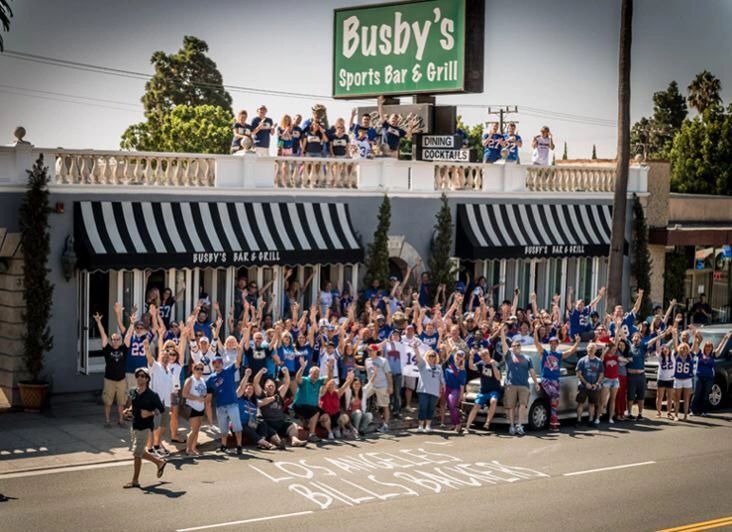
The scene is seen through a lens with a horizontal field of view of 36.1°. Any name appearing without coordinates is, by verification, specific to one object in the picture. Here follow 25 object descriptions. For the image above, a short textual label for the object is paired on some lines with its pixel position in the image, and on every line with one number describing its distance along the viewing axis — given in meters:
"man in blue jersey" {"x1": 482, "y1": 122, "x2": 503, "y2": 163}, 30.25
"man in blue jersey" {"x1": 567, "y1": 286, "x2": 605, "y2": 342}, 25.61
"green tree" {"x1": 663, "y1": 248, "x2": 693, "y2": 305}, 34.88
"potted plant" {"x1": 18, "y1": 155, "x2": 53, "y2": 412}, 21.17
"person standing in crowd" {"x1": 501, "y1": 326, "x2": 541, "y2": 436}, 20.03
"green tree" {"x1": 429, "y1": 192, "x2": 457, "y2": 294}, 27.89
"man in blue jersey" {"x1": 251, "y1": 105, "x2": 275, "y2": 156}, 25.88
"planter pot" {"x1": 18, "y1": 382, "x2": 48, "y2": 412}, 20.66
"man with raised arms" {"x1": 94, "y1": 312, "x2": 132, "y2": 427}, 19.14
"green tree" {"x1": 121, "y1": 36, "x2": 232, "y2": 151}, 89.25
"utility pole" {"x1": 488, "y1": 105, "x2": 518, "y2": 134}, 75.44
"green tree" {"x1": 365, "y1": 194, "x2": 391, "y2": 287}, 26.62
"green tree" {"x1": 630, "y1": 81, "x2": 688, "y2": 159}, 90.06
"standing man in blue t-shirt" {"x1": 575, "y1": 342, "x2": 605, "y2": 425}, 21.09
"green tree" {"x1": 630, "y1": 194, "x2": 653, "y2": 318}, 32.91
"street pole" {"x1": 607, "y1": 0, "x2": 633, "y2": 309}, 27.77
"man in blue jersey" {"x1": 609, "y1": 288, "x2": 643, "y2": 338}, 23.52
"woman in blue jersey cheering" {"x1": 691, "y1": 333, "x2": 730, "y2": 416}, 22.67
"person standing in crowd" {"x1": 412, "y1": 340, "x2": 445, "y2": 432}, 20.12
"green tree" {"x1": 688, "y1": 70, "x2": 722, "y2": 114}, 81.06
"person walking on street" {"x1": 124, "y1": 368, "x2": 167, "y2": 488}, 15.37
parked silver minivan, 20.45
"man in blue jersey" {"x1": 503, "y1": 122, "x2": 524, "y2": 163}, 30.11
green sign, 29.16
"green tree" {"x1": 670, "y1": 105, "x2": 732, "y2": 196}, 59.25
